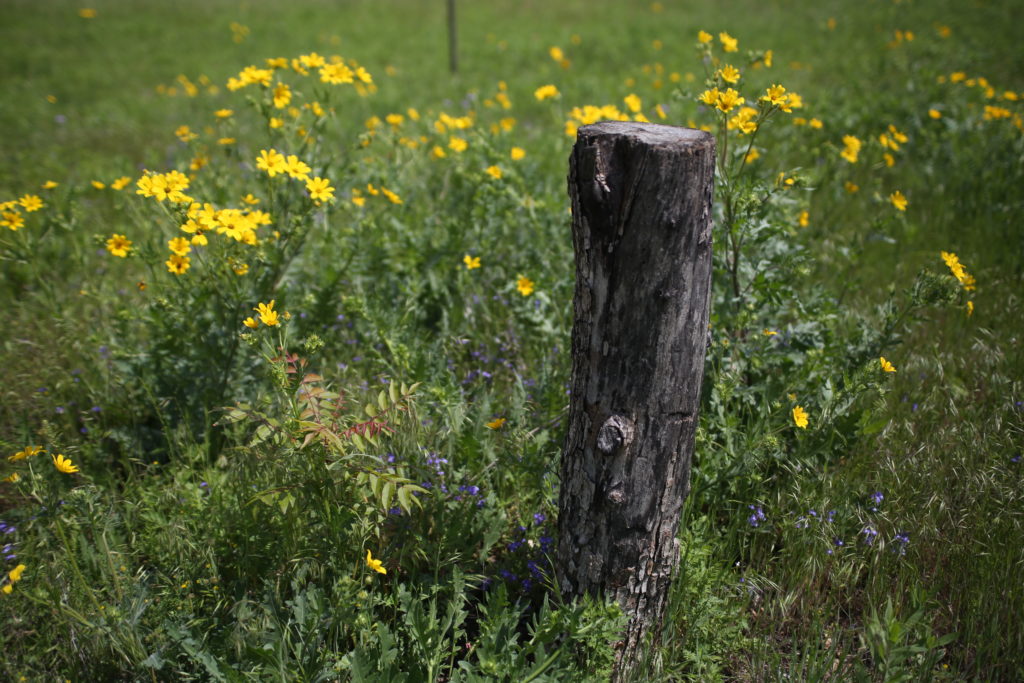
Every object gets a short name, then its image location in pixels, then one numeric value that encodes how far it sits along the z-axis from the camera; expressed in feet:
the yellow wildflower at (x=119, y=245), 8.09
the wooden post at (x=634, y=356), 4.93
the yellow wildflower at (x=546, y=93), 12.14
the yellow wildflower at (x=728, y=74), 7.97
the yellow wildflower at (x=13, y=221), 7.64
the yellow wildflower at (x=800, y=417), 7.12
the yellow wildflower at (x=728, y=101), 7.45
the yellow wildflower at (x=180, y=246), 7.84
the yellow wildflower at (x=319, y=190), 7.90
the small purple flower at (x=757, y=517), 7.03
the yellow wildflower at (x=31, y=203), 8.58
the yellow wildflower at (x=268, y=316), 6.44
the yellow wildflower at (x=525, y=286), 9.64
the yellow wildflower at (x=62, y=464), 5.82
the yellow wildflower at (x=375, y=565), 5.70
